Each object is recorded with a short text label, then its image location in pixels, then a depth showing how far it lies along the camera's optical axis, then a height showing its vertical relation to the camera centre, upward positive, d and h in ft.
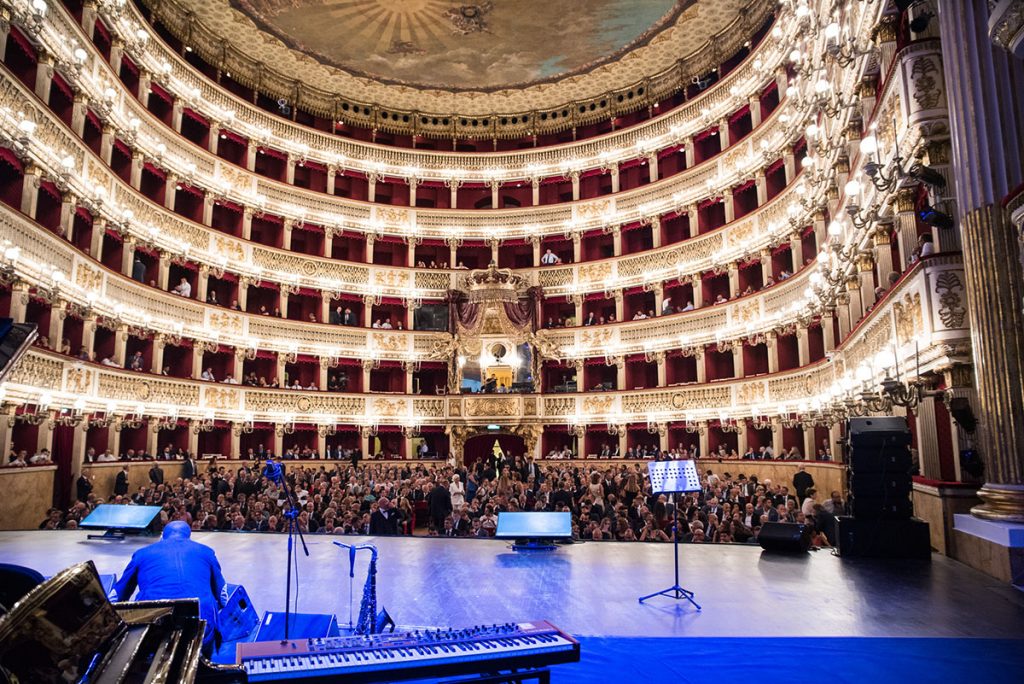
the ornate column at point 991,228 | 26.63 +8.31
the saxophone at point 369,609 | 18.01 -4.53
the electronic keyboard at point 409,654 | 12.10 -4.06
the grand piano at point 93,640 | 8.90 -2.98
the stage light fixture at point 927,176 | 32.22 +12.11
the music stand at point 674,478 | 27.09 -1.74
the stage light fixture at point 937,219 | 32.19 +10.08
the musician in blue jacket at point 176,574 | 18.51 -3.73
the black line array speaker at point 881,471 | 33.19 -1.82
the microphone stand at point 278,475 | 20.34 -1.08
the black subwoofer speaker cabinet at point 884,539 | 33.14 -5.19
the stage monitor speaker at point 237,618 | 20.67 -5.58
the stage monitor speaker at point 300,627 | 21.31 -5.94
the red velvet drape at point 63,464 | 63.82 -2.19
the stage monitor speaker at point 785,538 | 35.77 -5.45
